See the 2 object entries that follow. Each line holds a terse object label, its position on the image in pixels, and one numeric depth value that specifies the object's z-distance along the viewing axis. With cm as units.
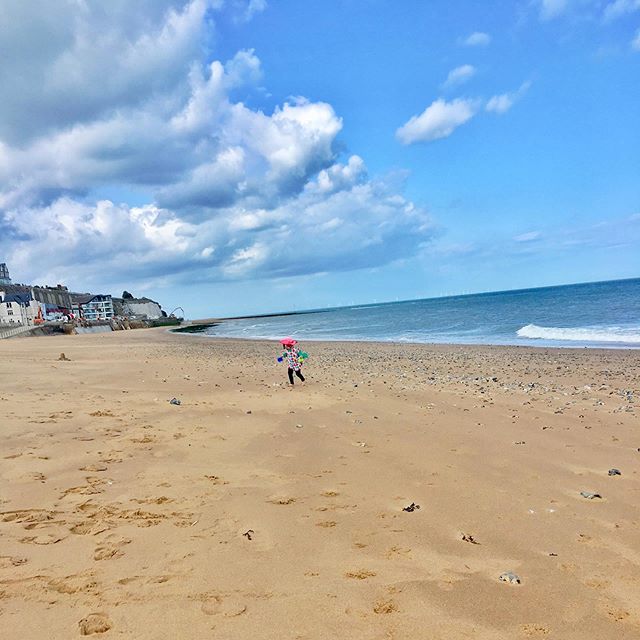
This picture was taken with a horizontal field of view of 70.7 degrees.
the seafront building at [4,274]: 12912
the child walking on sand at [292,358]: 1346
